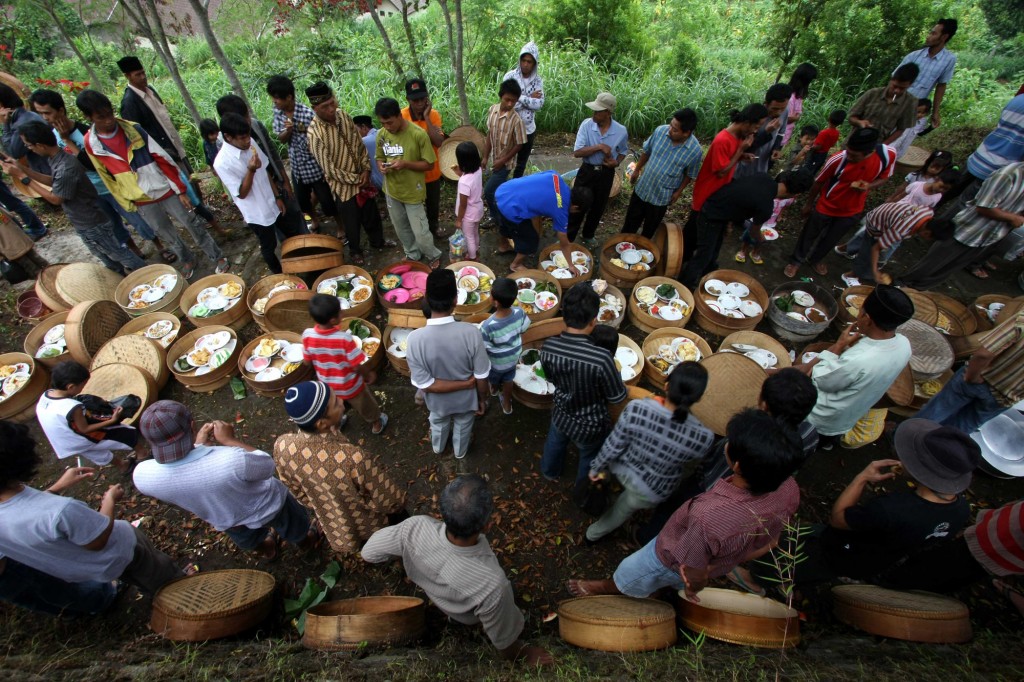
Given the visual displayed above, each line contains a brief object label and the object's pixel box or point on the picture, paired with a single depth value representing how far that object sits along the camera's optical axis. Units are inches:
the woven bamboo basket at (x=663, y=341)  213.1
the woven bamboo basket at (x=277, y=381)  203.6
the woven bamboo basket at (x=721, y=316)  229.5
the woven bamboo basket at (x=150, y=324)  225.8
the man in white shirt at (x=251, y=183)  207.3
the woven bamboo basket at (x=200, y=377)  210.5
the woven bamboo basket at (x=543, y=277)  241.0
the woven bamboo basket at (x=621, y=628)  115.3
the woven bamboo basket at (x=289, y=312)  215.9
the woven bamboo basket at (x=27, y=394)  198.7
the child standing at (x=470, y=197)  222.4
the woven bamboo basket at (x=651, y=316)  232.2
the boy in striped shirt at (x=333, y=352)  155.9
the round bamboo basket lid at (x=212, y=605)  119.5
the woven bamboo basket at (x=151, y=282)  237.8
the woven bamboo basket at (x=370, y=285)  232.8
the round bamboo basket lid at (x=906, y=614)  114.7
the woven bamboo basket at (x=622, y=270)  254.4
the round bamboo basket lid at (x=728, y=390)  176.6
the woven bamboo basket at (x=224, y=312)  232.8
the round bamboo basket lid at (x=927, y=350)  200.5
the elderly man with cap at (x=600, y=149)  245.3
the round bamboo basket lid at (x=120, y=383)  199.2
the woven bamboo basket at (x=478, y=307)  222.7
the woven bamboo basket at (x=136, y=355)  211.2
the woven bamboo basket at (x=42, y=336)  215.3
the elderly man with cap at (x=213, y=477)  115.1
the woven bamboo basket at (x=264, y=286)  238.8
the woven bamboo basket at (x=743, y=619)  111.7
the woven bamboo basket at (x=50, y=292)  236.4
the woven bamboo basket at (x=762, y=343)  213.2
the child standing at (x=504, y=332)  162.4
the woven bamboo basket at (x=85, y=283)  239.0
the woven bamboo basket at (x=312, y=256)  226.7
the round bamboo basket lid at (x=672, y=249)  247.3
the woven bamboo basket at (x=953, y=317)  232.1
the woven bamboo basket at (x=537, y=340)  204.1
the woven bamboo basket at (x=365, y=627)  114.6
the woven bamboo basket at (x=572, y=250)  251.3
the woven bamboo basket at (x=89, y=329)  212.8
